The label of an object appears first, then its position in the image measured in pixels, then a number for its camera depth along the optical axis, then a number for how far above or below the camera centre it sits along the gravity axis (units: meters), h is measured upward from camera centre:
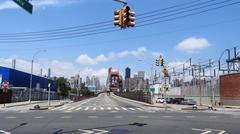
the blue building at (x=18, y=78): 42.68 +0.40
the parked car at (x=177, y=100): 43.92 -4.61
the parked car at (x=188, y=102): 40.21 -4.54
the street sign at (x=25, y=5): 7.46 +2.94
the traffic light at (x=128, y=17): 9.36 +3.04
